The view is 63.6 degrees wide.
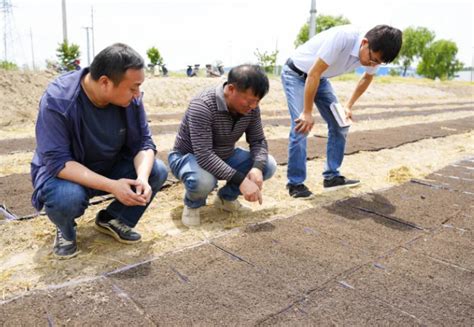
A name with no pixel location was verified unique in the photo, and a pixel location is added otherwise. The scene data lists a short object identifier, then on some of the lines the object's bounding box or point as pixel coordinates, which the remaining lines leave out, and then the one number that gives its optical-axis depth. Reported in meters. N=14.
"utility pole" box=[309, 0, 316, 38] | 11.54
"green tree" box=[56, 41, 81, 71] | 16.75
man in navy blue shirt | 1.71
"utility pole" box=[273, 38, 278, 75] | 23.01
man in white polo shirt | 2.44
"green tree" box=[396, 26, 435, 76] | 50.28
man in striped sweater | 2.06
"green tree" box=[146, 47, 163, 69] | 25.42
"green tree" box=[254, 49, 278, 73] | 21.22
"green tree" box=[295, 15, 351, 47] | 44.67
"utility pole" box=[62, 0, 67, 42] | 16.14
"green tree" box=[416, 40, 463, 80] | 49.81
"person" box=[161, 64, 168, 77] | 19.14
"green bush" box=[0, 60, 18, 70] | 11.63
